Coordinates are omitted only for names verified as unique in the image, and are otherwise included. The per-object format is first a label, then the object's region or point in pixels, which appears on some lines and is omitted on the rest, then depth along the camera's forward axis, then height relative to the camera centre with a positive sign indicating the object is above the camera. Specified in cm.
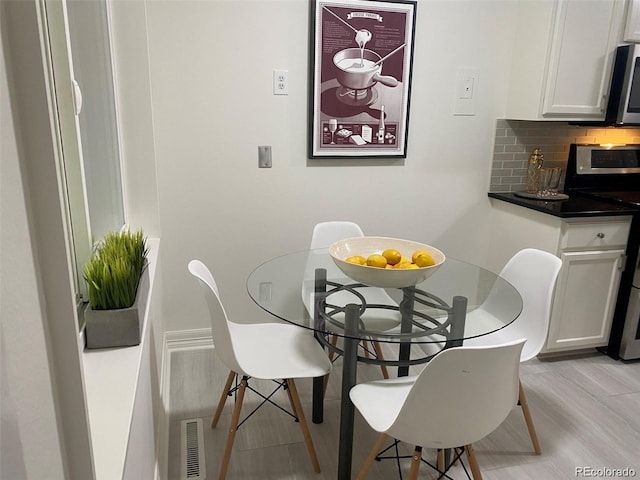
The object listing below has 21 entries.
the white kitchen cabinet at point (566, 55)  269 +37
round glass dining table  172 -70
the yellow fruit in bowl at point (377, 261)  177 -50
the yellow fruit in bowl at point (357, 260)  187 -53
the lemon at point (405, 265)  179 -52
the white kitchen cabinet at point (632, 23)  270 +54
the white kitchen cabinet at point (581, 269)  272 -81
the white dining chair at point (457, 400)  133 -77
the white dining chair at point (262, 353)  181 -94
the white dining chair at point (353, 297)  180 -70
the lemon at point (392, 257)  185 -51
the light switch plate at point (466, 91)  298 +17
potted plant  136 -53
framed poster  270 +22
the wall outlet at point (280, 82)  270 +18
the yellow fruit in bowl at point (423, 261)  182 -51
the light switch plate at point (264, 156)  279 -22
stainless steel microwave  273 +19
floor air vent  196 -138
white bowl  175 -54
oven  293 -35
